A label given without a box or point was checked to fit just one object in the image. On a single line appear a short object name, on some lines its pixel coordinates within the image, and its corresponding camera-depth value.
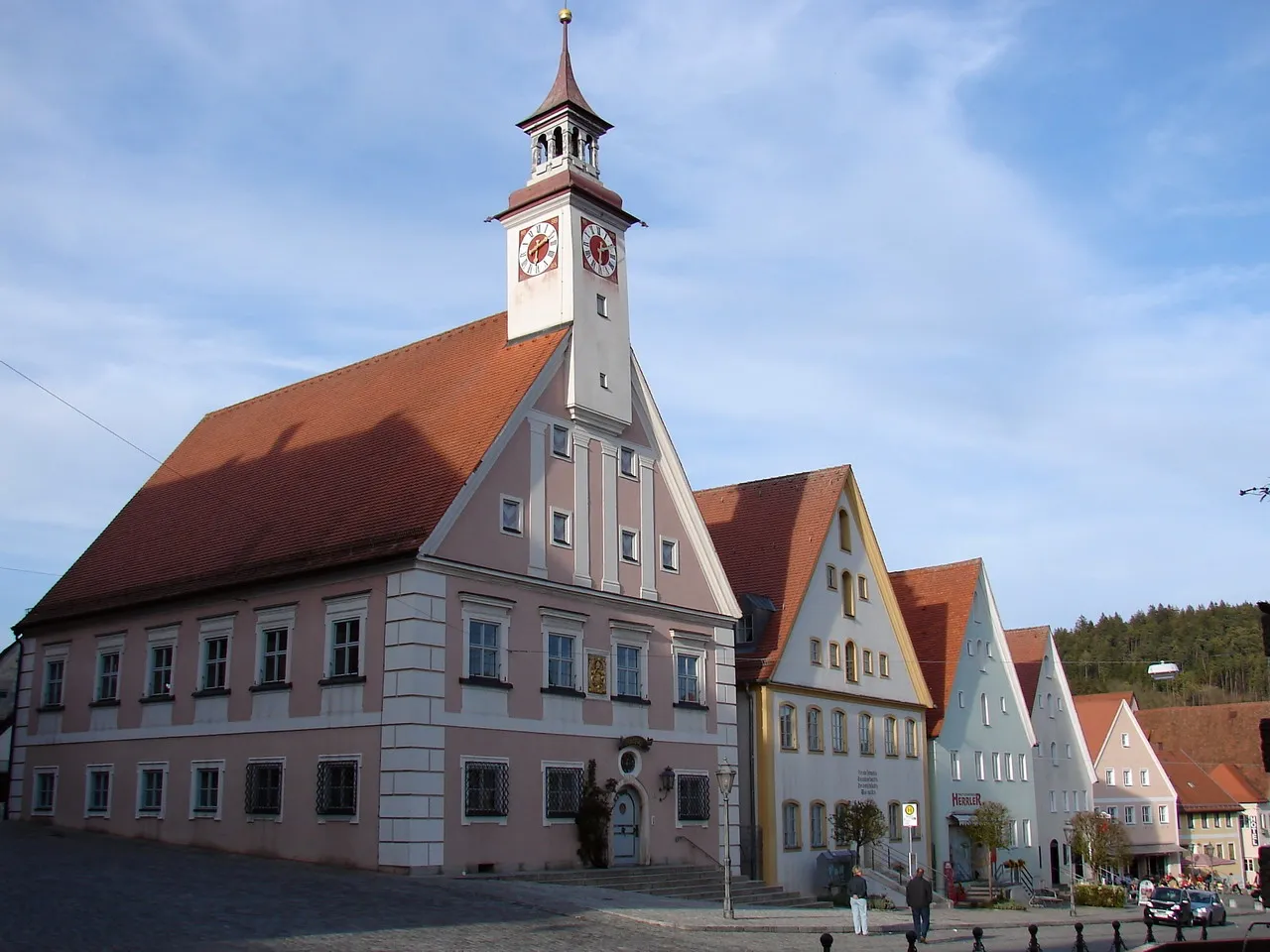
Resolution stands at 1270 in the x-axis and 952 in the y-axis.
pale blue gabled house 50.47
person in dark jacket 25.67
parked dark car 44.22
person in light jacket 26.72
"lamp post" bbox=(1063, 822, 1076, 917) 59.59
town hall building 29.20
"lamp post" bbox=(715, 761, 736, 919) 29.02
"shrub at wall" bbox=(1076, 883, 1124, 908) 51.50
